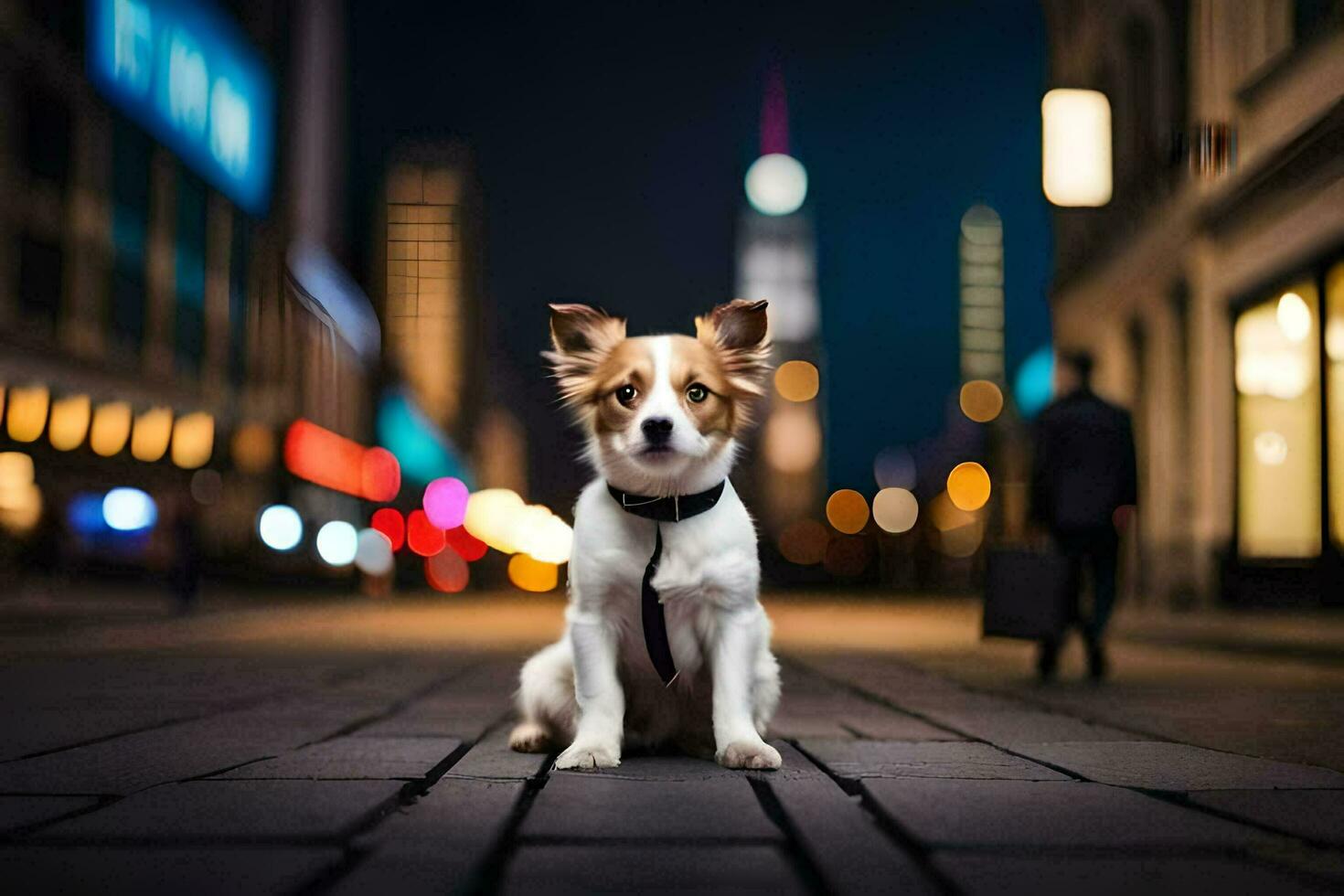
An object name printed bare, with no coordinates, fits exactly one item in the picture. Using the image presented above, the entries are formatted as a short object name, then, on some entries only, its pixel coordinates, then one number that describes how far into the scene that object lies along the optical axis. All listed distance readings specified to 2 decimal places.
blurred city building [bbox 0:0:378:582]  19.72
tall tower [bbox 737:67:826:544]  132.00
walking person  9.13
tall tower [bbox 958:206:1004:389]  194.00
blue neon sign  16.47
